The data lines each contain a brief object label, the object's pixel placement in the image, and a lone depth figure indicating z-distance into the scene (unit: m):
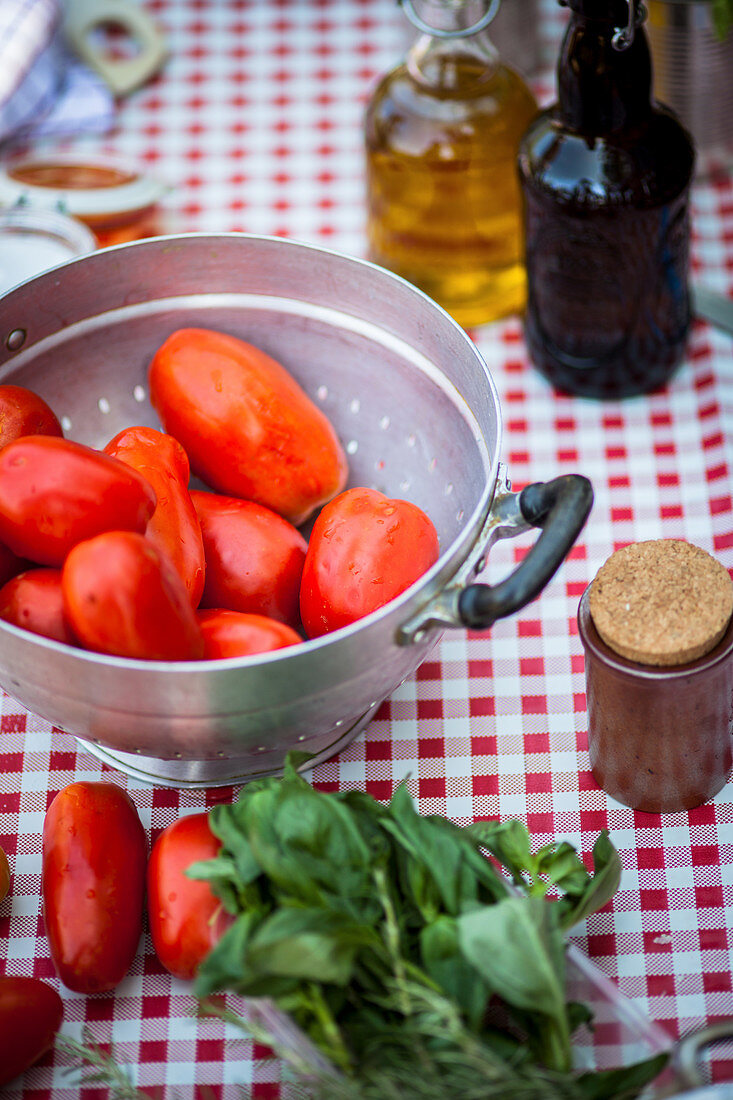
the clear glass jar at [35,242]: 1.02
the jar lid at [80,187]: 1.08
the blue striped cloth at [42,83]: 1.19
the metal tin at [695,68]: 1.05
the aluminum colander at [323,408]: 0.59
